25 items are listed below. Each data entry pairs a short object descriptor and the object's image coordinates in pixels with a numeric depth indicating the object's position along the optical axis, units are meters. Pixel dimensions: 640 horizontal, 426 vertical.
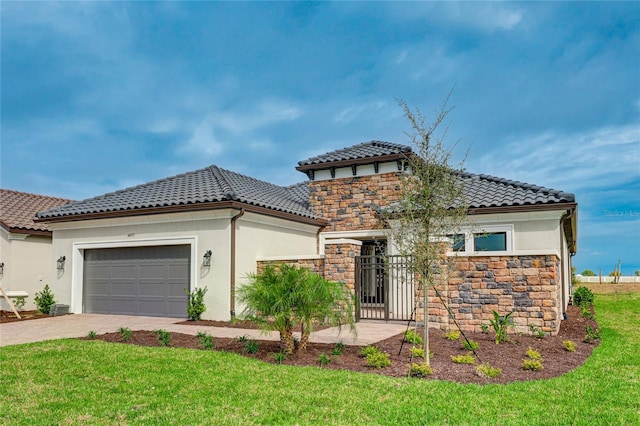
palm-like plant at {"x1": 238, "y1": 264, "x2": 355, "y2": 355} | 8.15
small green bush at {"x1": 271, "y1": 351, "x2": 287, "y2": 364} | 7.87
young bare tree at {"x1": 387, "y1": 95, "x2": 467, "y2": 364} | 7.62
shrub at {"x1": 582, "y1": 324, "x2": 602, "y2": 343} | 10.20
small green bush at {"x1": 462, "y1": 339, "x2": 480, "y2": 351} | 8.46
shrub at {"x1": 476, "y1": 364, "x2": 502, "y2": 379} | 6.76
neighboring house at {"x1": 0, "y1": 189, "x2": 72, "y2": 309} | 17.72
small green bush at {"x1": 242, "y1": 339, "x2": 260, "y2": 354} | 8.55
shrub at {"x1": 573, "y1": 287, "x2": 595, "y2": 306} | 19.21
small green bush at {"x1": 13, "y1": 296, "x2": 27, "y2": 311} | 17.19
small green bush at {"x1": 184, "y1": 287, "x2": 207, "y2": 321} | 13.66
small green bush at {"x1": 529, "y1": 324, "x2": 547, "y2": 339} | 10.31
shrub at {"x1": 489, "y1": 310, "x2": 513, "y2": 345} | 9.68
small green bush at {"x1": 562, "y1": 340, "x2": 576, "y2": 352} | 8.94
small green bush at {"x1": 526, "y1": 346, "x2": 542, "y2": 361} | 7.89
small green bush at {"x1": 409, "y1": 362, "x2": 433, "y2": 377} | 6.86
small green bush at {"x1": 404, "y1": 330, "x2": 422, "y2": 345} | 9.36
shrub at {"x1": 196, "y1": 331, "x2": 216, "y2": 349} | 8.94
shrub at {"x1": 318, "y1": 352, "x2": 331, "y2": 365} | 7.58
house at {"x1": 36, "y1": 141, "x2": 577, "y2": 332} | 11.28
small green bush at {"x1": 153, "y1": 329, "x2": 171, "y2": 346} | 9.48
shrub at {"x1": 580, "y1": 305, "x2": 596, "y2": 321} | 14.64
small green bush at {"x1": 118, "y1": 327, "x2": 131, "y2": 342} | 10.10
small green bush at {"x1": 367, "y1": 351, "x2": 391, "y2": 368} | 7.35
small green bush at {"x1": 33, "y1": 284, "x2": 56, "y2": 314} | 16.31
